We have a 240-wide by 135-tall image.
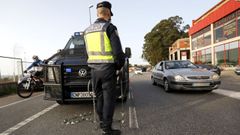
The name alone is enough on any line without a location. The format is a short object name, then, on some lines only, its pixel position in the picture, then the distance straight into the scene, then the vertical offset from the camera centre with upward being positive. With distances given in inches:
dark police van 138.2 -15.4
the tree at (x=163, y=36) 1808.0 +316.0
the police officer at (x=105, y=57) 89.4 +4.0
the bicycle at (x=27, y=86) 259.0 -35.6
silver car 220.6 -25.5
